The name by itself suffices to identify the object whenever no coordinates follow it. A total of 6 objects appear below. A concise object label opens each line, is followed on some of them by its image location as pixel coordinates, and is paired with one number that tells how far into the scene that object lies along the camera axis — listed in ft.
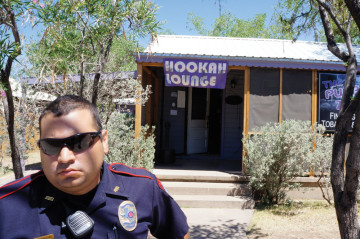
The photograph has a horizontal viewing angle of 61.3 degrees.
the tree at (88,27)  8.77
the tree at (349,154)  9.55
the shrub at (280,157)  20.84
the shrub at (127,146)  19.89
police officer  3.85
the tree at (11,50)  7.30
